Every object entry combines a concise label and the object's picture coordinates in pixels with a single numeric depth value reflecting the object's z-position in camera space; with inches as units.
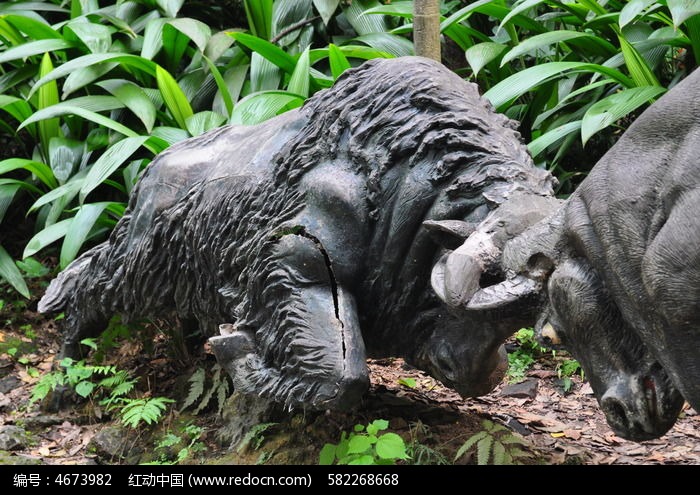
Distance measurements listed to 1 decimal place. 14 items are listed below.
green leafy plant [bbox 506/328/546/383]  359.3
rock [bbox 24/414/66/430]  360.8
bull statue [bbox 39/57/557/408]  236.7
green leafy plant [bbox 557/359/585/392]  346.3
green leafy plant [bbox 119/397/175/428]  318.3
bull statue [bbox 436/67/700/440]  163.8
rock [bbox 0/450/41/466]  308.5
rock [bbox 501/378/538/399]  339.3
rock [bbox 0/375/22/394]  400.8
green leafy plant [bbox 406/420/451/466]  264.1
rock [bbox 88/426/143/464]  326.3
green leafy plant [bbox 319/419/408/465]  239.5
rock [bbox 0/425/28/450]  334.3
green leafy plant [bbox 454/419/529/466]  255.9
